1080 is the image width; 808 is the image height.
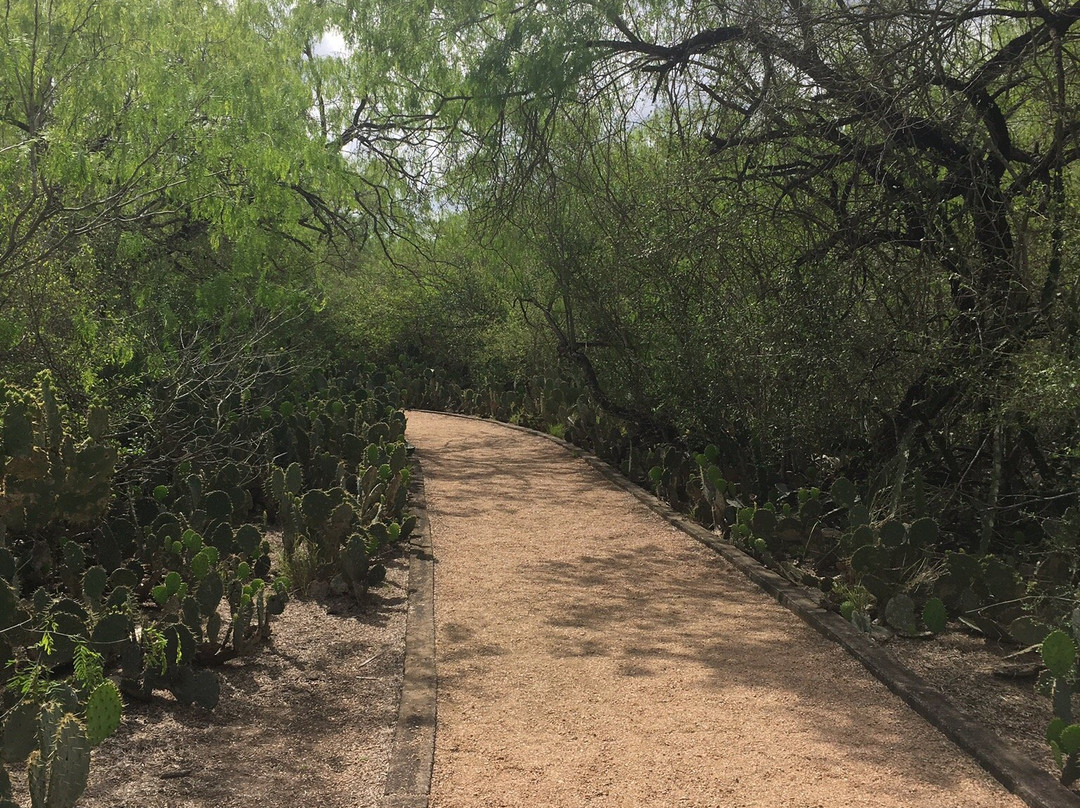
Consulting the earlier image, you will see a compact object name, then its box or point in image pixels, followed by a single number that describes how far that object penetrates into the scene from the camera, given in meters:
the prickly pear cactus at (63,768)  3.35
